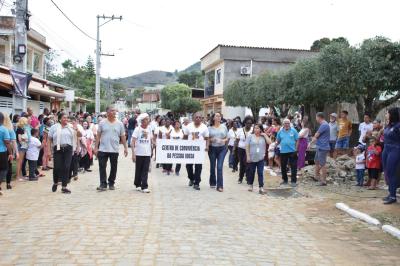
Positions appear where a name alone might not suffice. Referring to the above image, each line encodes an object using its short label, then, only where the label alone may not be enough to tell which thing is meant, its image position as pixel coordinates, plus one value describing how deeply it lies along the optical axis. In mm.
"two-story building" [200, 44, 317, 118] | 41969
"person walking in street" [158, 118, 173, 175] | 14363
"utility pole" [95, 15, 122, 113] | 35538
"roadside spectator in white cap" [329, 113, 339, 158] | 16344
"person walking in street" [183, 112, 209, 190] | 11367
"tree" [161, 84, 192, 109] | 64062
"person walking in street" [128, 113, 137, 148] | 22828
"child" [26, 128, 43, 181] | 12000
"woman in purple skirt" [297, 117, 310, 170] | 13812
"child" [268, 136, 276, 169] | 15531
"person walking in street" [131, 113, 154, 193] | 10539
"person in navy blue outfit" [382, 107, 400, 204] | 9016
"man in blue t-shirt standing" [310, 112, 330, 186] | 11945
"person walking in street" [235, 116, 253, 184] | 12641
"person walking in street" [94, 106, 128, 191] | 10500
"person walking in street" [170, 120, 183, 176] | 14008
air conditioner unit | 41500
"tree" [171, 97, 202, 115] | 59688
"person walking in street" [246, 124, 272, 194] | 11008
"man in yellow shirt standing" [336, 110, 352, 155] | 16656
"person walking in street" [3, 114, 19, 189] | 9688
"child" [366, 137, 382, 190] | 11219
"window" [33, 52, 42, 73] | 37125
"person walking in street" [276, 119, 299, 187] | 12000
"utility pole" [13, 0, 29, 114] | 14516
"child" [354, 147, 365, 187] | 11750
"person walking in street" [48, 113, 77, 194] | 10031
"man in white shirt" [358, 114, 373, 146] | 14617
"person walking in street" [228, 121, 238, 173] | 14416
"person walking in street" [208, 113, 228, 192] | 11156
